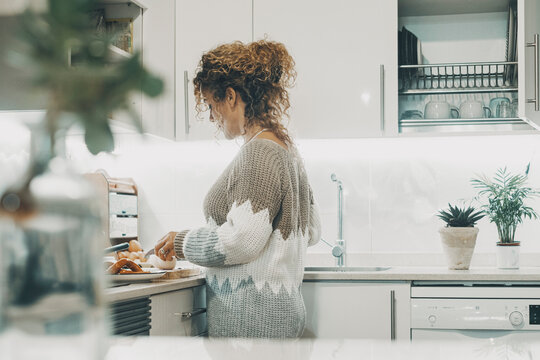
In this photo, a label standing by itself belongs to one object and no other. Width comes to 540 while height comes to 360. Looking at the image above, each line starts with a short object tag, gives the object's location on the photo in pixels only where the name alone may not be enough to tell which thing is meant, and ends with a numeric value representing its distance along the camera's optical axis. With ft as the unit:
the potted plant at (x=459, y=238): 8.75
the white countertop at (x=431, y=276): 7.80
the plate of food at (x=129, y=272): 6.61
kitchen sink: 9.63
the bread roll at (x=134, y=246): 9.07
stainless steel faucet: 9.52
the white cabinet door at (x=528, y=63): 7.76
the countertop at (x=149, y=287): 5.59
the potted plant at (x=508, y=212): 8.89
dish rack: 9.33
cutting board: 7.02
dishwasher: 7.75
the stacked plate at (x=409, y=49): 9.61
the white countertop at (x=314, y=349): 2.84
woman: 5.89
